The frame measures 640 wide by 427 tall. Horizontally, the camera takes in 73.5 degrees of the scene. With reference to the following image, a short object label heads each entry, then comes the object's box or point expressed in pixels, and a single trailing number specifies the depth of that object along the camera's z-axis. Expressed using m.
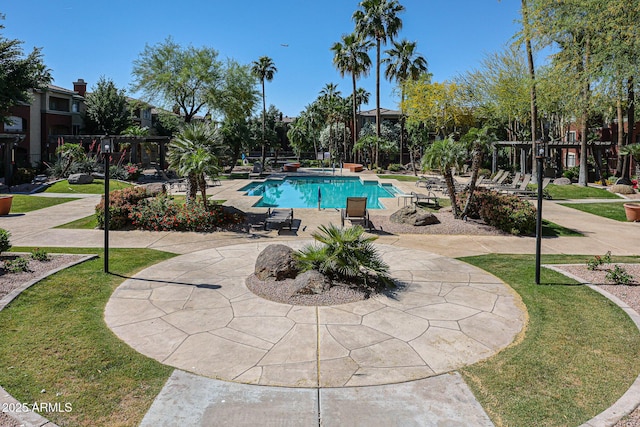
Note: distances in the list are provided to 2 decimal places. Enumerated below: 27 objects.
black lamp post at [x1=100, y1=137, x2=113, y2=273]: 8.51
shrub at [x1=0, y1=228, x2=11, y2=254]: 9.16
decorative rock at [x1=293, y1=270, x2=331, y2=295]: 7.70
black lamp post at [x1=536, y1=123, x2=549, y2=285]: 8.30
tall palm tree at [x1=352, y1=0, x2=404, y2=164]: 41.44
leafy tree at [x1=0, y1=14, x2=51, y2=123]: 28.09
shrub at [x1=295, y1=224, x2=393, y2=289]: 8.10
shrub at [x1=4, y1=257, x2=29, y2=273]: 8.67
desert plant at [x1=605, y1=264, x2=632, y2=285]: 8.45
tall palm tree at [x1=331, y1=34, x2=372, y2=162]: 45.44
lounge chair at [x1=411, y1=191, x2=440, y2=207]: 18.56
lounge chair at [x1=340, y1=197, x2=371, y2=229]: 14.57
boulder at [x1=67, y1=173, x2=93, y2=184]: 26.77
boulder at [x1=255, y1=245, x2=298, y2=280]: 8.29
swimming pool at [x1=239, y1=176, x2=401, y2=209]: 24.28
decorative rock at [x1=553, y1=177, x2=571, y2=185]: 29.44
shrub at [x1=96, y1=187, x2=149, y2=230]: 14.02
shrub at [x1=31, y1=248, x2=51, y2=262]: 9.55
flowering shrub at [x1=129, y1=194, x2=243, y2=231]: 13.97
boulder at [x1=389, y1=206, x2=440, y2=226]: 14.80
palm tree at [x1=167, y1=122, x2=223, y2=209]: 14.24
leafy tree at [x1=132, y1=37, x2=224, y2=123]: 38.03
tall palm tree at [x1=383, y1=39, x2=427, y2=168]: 44.41
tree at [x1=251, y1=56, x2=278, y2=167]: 49.74
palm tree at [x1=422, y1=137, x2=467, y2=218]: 14.67
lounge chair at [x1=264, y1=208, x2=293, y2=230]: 14.09
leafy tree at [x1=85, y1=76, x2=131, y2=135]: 44.50
